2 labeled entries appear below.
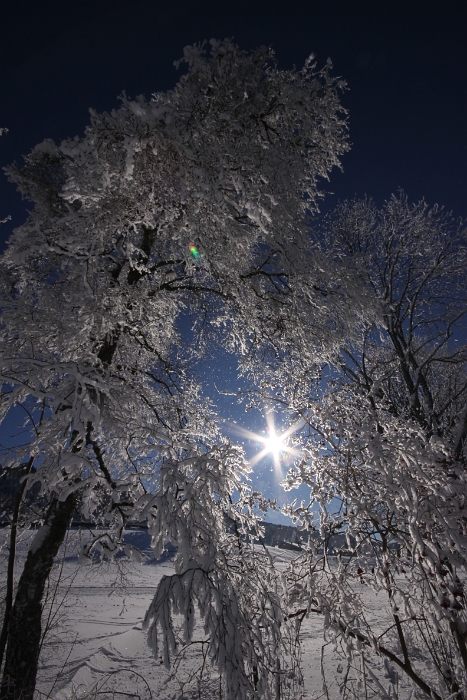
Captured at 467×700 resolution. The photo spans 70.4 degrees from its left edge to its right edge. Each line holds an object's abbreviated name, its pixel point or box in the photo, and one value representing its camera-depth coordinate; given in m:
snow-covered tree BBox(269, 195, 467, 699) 2.28
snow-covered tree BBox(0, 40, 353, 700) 3.04
